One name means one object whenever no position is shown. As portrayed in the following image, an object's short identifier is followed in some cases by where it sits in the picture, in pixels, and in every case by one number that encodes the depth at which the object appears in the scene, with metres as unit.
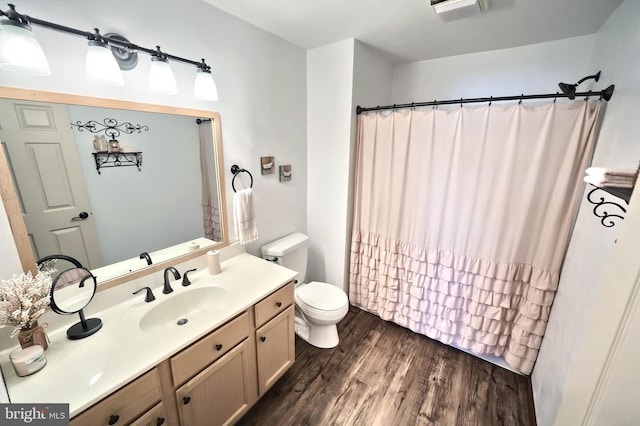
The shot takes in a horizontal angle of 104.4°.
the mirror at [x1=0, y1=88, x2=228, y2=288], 1.01
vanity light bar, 0.80
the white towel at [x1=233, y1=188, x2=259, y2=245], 1.70
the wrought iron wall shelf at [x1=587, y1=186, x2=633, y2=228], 0.71
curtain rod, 1.32
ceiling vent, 1.32
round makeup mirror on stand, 1.05
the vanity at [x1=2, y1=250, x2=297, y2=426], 0.87
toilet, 1.93
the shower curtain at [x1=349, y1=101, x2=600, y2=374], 1.52
